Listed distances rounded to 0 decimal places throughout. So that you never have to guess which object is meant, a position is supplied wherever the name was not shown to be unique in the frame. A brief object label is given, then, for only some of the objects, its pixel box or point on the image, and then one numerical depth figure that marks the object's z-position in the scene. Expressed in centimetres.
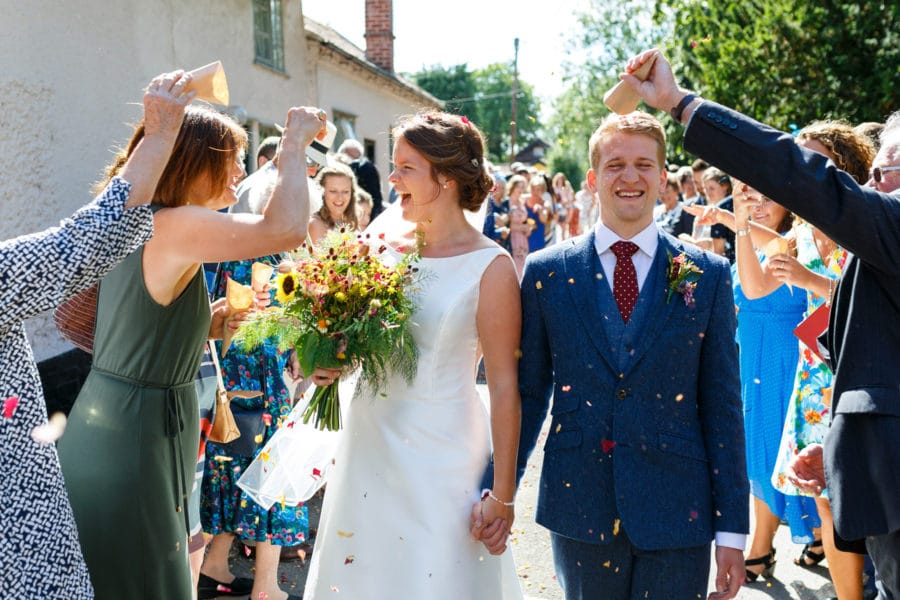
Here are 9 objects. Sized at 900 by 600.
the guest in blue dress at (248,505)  477
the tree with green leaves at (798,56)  1644
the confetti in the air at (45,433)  211
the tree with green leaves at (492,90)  7531
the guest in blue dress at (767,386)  509
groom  271
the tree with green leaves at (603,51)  4836
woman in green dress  262
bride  305
